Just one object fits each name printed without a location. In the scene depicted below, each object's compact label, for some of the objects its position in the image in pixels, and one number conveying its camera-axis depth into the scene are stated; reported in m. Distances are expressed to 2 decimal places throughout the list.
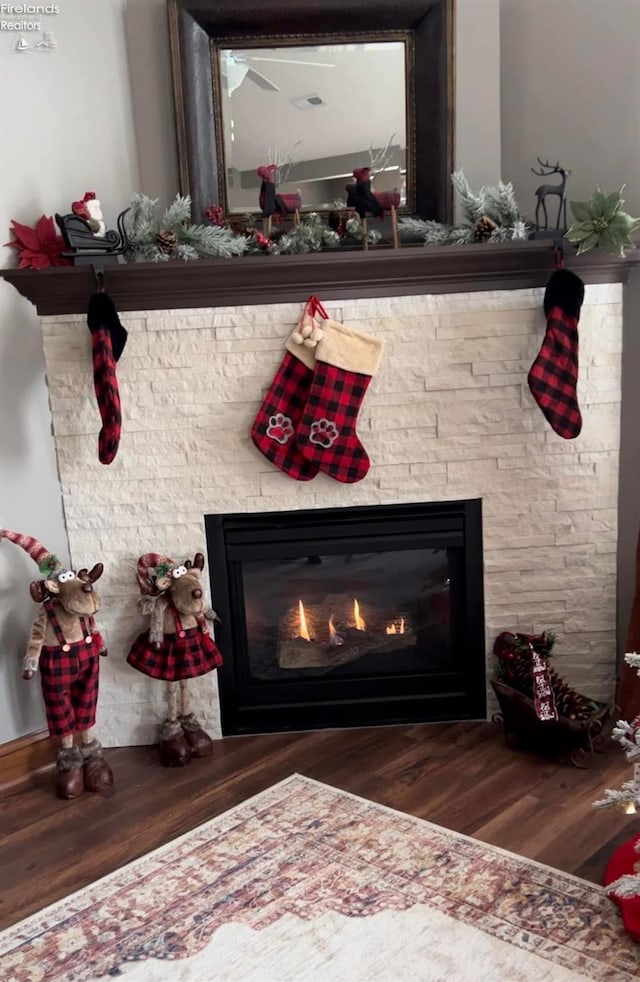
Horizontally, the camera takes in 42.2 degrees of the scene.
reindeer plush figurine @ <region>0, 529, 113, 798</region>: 2.22
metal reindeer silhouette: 2.22
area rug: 1.58
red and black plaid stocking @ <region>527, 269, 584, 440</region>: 2.23
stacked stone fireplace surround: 2.32
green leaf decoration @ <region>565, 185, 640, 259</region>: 2.10
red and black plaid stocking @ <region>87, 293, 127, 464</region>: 2.20
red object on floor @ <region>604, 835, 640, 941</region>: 1.62
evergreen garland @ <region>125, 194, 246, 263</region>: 2.22
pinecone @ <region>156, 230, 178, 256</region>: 2.21
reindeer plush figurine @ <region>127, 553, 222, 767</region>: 2.32
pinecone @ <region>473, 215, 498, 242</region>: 2.25
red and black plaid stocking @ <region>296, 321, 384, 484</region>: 2.28
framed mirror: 2.34
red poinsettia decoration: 2.22
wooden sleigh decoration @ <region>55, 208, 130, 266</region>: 2.17
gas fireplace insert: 2.46
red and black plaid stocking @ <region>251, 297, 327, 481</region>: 2.29
